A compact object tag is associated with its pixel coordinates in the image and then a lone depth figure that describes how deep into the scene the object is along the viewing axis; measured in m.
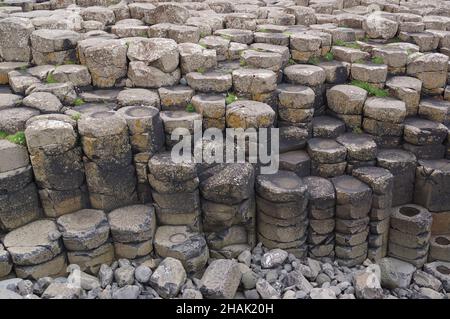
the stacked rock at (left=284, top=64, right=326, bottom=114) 9.68
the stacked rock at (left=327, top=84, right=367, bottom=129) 9.59
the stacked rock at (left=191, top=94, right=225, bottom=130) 8.66
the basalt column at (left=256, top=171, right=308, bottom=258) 8.41
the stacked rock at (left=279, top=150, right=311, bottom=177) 9.10
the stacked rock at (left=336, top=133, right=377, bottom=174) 9.12
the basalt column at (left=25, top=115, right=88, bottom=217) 7.51
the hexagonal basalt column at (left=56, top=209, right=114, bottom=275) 7.69
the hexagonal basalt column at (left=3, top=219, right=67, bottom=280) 7.41
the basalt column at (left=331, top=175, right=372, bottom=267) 8.69
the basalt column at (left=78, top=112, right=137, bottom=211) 7.69
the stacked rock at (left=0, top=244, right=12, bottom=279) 7.32
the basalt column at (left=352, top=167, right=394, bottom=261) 8.81
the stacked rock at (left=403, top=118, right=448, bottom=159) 9.39
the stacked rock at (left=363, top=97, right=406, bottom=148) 9.34
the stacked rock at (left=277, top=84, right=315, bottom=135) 9.21
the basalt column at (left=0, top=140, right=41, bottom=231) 7.49
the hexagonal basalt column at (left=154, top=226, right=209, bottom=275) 7.99
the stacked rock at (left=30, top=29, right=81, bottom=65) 9.30
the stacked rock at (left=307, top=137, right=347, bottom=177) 9.08
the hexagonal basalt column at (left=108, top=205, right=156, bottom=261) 7.90
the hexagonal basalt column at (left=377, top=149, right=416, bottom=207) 9.23
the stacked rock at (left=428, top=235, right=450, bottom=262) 9.38
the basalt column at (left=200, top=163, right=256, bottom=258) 8.23
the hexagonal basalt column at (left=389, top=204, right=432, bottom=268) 9.13
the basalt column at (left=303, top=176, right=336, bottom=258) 8.69
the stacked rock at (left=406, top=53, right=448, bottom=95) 10.10
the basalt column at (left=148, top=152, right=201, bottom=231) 7.98
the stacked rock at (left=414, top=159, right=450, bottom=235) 9.29
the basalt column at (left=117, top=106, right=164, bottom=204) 7.97
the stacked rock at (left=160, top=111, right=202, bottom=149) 8.44
